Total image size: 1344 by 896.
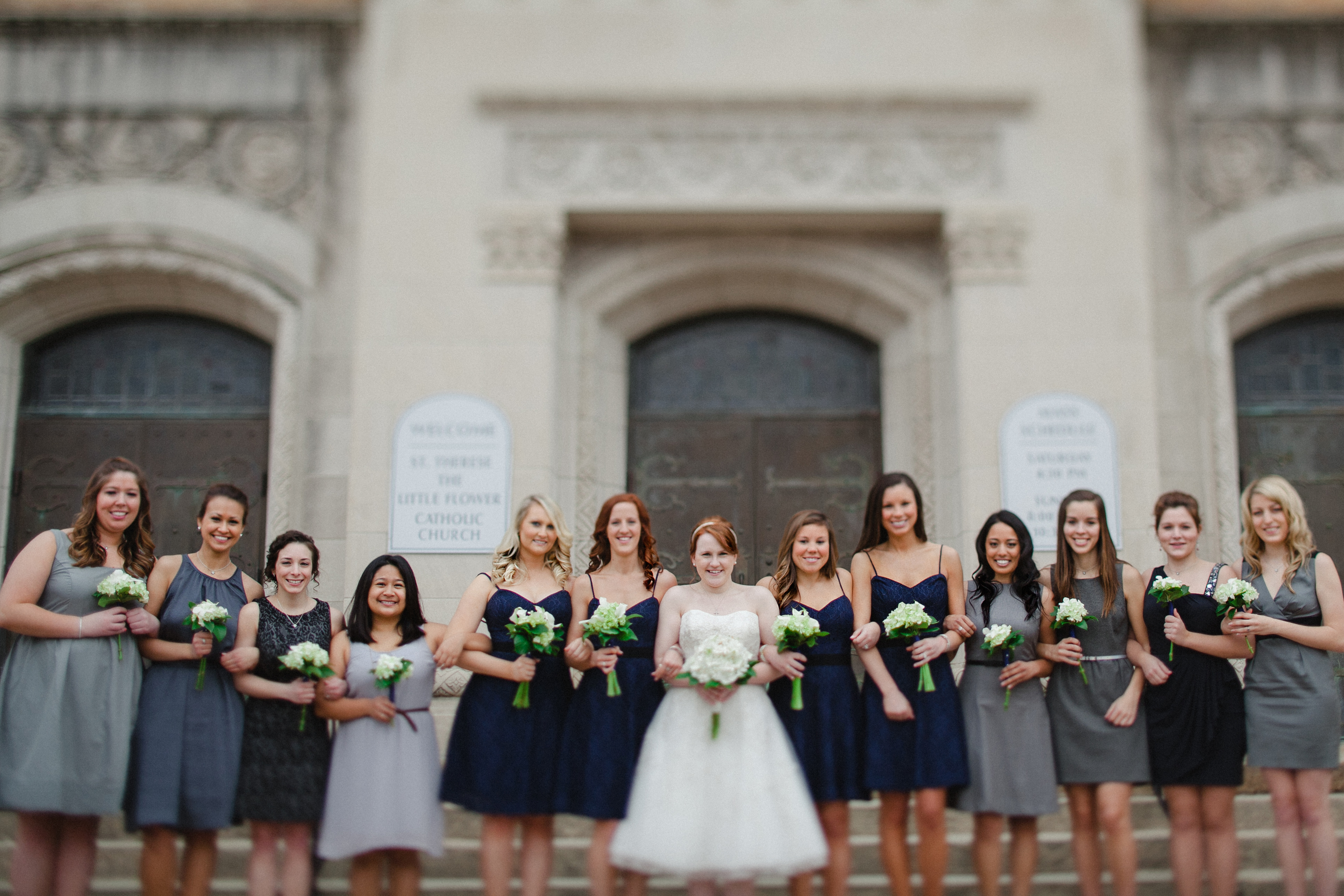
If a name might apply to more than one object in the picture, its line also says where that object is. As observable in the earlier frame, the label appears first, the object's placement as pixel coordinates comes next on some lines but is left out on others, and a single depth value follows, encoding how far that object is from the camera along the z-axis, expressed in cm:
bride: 418
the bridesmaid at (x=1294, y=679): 441
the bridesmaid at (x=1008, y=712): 447
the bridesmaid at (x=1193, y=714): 448
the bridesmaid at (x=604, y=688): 443
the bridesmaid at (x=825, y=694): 449
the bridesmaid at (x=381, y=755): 433
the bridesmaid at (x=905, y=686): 448
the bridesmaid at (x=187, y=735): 436
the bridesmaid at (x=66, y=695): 435
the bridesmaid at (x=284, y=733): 437
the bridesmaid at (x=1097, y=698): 450
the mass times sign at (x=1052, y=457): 739
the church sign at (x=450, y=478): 739
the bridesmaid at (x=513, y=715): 442
